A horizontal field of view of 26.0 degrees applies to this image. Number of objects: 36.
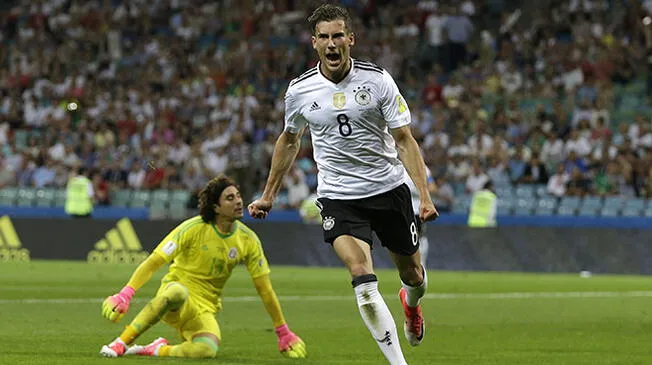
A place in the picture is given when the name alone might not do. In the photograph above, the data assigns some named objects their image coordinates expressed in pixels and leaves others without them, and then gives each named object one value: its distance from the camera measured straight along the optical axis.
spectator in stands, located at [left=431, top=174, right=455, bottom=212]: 27.03
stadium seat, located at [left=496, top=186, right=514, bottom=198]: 26.61
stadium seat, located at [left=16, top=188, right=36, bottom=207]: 31.53
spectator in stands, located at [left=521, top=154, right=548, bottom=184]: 26.36
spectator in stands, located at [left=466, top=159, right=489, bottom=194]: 26.84
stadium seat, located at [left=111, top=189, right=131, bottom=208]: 30.80
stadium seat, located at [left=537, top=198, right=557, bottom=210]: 26.12
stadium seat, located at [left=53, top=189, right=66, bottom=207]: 31.27
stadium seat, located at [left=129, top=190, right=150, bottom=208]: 30.45
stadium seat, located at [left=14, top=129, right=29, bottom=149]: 34.47
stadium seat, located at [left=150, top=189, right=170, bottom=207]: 30.16
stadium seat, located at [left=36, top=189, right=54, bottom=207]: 31.38
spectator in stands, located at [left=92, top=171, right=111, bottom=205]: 30.77
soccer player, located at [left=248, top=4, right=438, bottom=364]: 8.88
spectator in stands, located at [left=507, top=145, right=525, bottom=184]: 26.69
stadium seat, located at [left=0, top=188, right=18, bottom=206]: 31.64
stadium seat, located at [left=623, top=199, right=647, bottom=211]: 25.17
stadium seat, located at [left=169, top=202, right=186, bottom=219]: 27.95
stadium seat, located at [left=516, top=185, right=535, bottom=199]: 26.33
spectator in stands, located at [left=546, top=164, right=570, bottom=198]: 26.00
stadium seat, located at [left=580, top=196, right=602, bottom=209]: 25.62
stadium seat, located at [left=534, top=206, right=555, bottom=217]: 26.12
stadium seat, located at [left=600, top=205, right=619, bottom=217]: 25.39
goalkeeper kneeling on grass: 10.41
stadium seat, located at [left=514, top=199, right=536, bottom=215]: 26.36
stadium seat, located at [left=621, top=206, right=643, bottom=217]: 25.19
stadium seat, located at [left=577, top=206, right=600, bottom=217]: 25.62
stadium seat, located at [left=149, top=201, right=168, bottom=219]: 28.47
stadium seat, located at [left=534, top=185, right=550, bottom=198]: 26.22
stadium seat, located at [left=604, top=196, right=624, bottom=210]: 25.39
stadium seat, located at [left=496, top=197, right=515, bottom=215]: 26.62
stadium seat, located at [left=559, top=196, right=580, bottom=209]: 25.83
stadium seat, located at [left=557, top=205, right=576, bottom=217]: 25.89
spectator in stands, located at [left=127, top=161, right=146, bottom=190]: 31.00
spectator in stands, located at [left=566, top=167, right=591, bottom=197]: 25.83
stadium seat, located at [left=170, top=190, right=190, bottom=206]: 29.59
